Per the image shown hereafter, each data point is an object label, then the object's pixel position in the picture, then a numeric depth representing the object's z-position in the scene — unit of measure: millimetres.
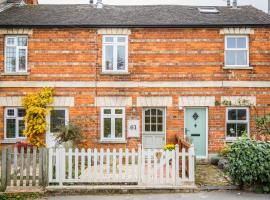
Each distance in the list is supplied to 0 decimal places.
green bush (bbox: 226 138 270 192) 10227
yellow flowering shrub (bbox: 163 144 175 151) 13720
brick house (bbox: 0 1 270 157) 15820
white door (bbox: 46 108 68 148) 15930
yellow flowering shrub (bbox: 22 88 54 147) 15508
